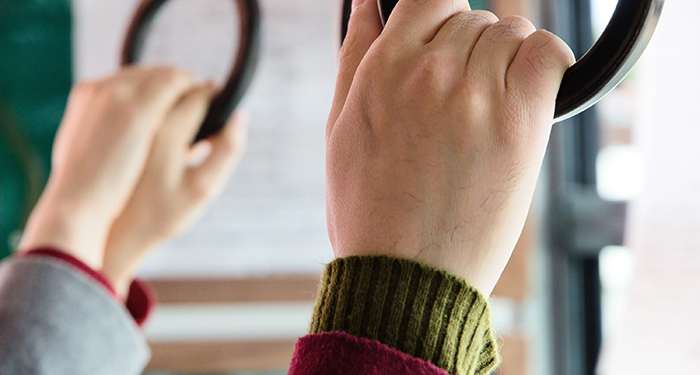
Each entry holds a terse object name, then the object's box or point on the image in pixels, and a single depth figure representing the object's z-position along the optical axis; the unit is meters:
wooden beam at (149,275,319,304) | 1.27
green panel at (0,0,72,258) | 1.28
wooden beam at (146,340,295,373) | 1.26
